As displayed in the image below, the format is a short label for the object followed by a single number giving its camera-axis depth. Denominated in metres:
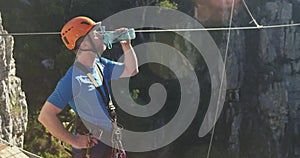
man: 4.20
